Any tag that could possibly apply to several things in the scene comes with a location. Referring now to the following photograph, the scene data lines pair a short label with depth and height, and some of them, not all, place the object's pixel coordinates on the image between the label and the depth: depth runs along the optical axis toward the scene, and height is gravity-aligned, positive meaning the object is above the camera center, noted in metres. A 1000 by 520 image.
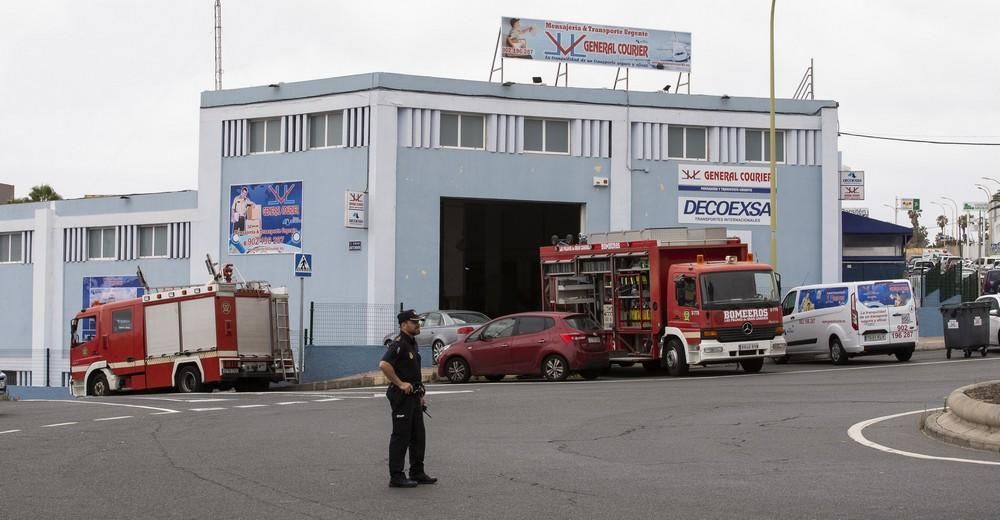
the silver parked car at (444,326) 31.03 -0.86
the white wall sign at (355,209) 35.50 +2.50
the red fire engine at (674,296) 24.70 -0.06
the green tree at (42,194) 71.66 +6.01
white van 27.08 -0.59
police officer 10.18 -0.94
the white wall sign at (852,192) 39.47 +3.33
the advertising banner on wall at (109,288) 43.34 +0.18
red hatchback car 25.02 -1.17
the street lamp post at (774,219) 32.41 +2.02
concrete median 12.12 -1.39
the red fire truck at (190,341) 27.45 -1.13
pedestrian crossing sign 29.25 +0.69
